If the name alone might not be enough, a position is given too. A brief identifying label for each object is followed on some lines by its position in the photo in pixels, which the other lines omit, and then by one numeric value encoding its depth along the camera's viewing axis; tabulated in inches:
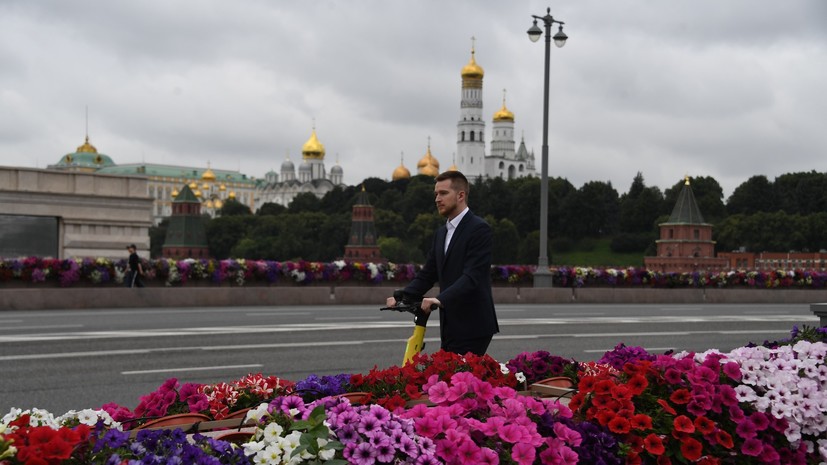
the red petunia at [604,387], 168.1
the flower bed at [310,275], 984.9
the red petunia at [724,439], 166.2
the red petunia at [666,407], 166.6
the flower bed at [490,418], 134.6
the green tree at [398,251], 5236.2
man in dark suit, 254.7
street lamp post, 1136.2
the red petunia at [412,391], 174.4
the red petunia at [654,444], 157.0
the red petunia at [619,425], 158.1
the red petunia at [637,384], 170.6
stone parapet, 951.6
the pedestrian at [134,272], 987.7
